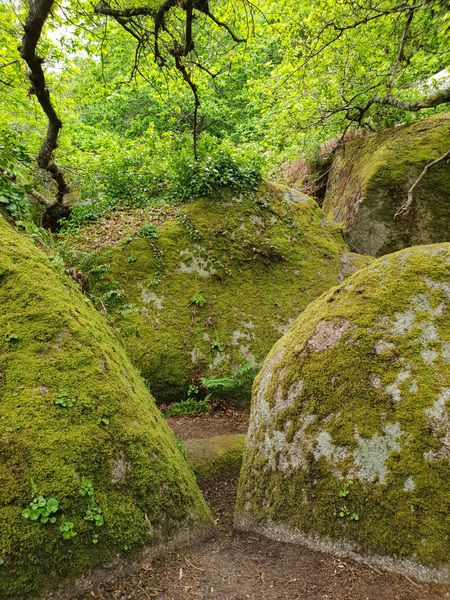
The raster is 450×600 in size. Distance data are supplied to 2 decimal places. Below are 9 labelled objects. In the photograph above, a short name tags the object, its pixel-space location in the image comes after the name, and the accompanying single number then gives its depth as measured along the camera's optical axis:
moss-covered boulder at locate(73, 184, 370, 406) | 5.77
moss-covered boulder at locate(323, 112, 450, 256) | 7.49
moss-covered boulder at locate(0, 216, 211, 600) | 1.71
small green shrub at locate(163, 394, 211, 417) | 5.49
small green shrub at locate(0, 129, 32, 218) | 3.16
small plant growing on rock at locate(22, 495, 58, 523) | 1.71
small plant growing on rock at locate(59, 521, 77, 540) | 1.76
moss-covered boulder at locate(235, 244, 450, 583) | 2.13
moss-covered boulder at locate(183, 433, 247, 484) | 3.96
